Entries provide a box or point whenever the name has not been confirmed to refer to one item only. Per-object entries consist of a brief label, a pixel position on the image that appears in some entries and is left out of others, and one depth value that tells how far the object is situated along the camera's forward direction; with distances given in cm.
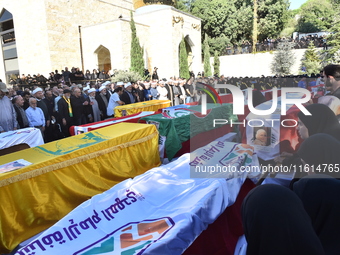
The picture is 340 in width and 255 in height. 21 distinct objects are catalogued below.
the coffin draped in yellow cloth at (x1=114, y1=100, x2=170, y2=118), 750
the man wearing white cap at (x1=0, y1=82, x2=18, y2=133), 574
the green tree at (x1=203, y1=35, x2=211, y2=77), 2736
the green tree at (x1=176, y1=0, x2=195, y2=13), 3554
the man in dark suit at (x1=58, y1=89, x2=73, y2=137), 720
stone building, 1853
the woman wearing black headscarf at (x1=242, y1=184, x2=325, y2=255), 130
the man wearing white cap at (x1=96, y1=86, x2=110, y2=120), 867
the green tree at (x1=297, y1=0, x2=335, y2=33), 3545
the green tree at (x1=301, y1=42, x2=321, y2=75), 2270
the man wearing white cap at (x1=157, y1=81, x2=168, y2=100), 1162
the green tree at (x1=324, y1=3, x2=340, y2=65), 2132
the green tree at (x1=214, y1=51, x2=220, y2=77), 2834
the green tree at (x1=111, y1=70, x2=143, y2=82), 1559
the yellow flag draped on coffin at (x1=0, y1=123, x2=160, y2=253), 308
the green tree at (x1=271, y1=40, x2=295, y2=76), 2429
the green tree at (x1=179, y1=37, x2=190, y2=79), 2262
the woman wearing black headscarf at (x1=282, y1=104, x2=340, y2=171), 255
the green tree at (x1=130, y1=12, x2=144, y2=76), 1834
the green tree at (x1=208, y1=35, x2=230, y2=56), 3222
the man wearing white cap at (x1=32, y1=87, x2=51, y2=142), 709
